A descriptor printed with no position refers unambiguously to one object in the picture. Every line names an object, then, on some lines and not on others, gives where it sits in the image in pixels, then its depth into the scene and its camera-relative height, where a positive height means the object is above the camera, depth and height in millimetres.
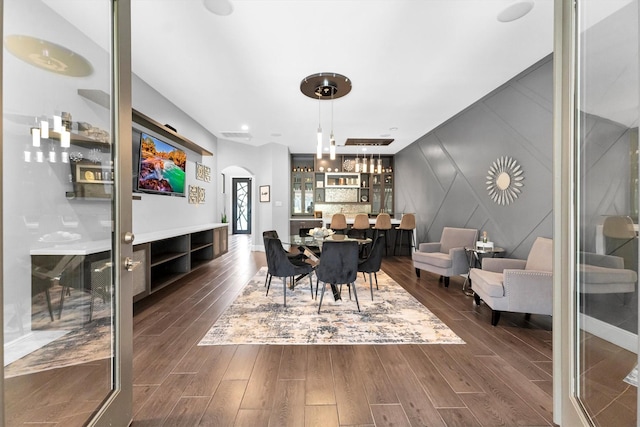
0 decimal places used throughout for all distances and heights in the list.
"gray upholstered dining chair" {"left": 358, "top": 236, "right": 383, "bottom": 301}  3424 -669
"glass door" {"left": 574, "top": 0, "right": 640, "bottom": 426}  1080 +0
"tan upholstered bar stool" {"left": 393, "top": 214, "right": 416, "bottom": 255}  6336 -320
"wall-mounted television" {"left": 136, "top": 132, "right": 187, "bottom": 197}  3832 +653
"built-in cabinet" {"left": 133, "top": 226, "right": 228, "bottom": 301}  3129 -746
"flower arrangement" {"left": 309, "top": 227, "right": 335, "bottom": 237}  4004 -364
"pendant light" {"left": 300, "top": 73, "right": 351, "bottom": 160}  3418 +1692
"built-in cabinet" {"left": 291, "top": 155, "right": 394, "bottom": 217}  8414 +765
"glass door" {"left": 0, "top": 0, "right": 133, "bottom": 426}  955 -23
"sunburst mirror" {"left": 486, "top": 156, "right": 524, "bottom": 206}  3533 +423
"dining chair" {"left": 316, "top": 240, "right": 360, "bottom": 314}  2961 -611
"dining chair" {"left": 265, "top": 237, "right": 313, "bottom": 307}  3264 -660
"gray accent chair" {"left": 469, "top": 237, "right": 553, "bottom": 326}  2561 -767
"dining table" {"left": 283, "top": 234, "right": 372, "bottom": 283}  3583 -459
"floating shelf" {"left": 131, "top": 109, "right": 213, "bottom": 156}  3452 +1183
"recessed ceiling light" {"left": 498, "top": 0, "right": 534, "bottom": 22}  2199 +1719
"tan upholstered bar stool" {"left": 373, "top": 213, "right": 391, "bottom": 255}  6344 -324
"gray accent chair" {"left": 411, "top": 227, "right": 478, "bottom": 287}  4000 -724
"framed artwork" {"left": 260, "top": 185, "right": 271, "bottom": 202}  7290 +433
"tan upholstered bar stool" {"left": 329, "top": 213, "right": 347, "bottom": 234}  6465 -314
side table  3589 -640
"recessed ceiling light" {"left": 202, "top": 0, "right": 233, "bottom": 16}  2217 +1729
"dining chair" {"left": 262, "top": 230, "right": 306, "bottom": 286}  3883 -756
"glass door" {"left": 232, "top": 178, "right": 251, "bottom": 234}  11609 +155
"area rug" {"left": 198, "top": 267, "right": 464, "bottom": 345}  2438 -1190
